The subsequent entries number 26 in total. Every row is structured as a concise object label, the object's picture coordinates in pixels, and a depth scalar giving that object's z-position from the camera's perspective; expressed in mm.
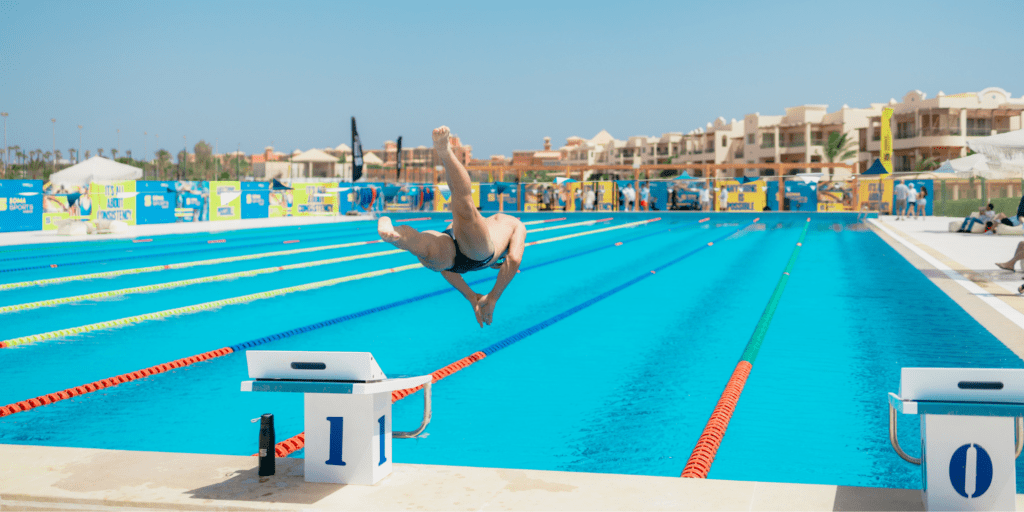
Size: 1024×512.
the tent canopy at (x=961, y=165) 14562
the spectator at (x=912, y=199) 26406
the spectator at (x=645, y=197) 35375
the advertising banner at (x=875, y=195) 30297
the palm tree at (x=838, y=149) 65438
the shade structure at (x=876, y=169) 27670
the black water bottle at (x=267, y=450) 3289
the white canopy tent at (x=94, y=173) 20953
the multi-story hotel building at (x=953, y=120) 56250
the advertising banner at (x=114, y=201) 22094
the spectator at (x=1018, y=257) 9766
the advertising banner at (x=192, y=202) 25531
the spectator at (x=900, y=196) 26516
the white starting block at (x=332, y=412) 3135
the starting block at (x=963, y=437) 2789
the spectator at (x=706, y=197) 34062
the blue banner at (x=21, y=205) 20172
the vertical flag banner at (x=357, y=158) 32438
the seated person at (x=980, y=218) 18388
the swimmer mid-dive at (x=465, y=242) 4055
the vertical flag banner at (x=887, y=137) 33969
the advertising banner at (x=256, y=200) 28141
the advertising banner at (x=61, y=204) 21094
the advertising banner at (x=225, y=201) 26922
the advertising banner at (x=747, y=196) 33312
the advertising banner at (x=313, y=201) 30719
